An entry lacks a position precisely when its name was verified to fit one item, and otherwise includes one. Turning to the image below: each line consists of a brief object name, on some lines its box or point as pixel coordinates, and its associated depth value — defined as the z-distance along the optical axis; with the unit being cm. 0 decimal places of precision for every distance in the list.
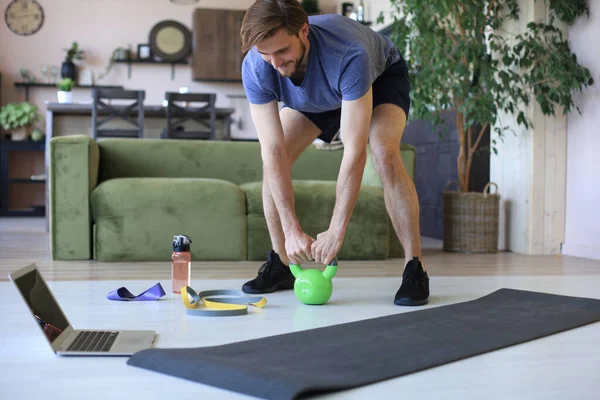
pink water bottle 240
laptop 154
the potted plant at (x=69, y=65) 835
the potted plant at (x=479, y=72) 414
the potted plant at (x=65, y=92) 632
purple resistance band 232
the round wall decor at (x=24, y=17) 851
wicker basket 435
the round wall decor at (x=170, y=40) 879
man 196
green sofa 364
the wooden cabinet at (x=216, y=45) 845
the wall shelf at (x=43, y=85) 845
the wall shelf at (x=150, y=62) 867
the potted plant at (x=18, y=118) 754
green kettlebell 220
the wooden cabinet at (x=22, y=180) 788
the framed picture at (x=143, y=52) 873
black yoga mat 130
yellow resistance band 204
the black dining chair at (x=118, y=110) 583
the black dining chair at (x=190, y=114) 602
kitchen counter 590
